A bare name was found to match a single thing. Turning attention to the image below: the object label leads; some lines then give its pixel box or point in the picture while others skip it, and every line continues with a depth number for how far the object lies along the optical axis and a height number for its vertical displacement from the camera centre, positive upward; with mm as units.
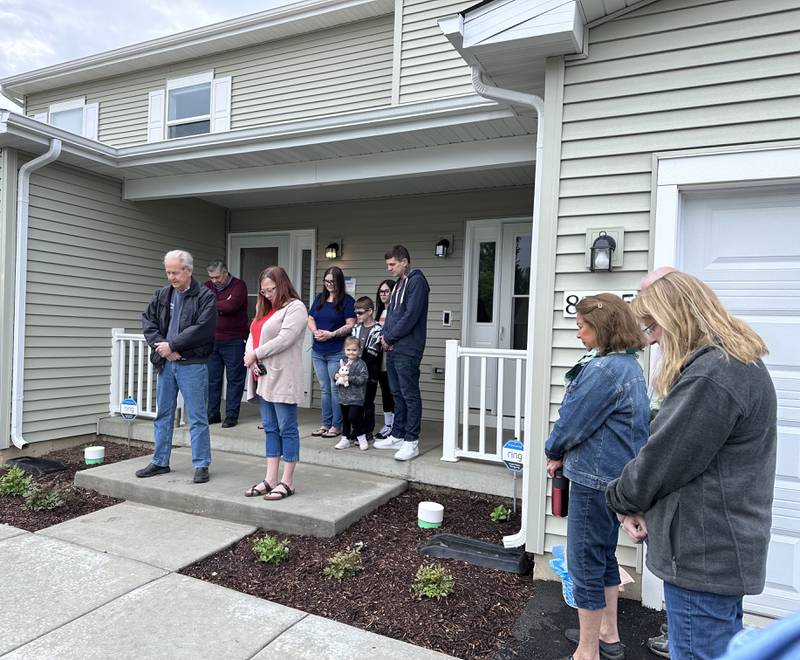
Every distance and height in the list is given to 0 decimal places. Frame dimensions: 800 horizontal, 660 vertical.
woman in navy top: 4762 +14
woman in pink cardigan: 3443 -271
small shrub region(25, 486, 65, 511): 3664 -1268
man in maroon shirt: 5316 -147
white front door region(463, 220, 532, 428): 5477 +411
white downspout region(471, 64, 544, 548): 2955 +819
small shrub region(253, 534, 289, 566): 2918 -1248
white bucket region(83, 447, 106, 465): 4625 -1185
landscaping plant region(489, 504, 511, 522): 3521 -1209
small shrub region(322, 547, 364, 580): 2791 -1266
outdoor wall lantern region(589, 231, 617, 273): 2725 +435
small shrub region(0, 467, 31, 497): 3957 -1253
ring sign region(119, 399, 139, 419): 5059 -845
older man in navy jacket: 3850 -159
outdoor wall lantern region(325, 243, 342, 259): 6355 +908
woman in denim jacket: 1937 -360
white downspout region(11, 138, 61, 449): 4812 +194
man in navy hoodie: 4086 -35
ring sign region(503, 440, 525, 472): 3342 -765
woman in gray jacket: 1292 -340
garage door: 2475 +252
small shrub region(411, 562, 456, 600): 2605 -1255
